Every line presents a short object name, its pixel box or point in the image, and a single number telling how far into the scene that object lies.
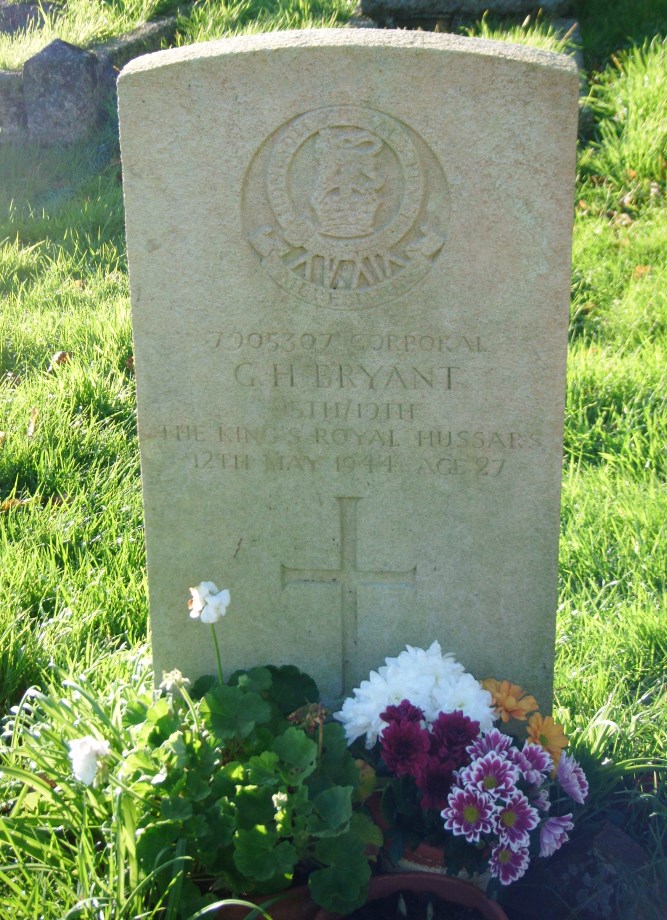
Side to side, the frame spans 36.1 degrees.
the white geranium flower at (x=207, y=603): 2.01
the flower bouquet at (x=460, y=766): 1.84
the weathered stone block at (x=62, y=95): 6.42
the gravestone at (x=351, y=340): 1.91
